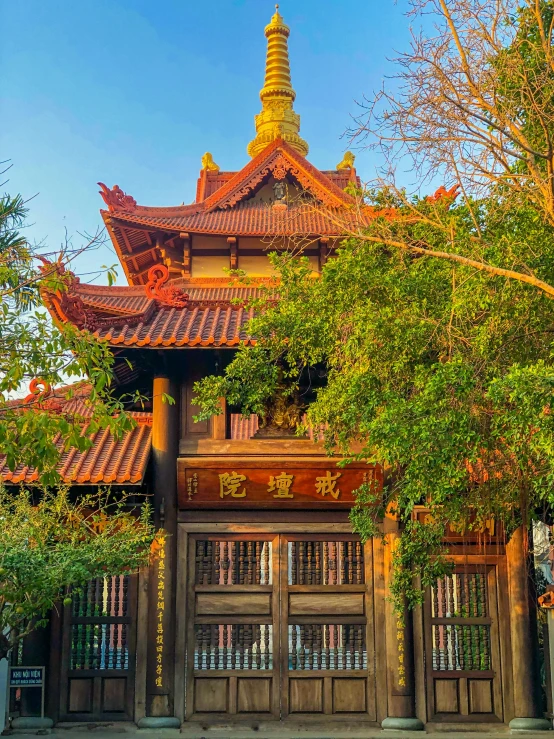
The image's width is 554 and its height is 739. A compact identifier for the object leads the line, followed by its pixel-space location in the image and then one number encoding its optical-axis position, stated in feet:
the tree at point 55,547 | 27.71
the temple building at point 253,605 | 35.06
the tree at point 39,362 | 20.88
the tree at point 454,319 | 24.26
